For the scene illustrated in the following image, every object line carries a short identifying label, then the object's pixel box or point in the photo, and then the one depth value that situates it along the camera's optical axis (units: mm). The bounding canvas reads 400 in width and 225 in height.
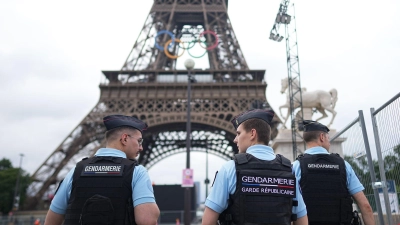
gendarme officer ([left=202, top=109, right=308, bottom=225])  2650
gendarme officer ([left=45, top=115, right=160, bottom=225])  2777
